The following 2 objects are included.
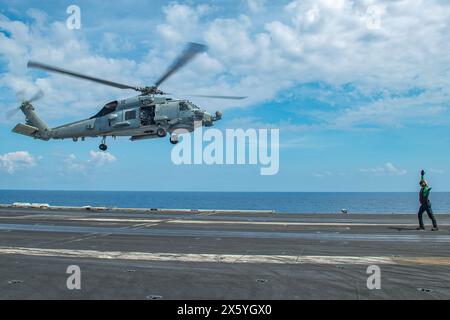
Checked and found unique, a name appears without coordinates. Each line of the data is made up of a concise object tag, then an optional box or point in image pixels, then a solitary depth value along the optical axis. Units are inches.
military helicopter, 1138.0
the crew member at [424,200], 818.2
